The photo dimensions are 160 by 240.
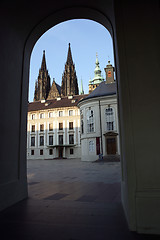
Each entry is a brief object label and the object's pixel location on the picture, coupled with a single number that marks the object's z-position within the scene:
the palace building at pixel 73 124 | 25.30
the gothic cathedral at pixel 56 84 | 71.03
